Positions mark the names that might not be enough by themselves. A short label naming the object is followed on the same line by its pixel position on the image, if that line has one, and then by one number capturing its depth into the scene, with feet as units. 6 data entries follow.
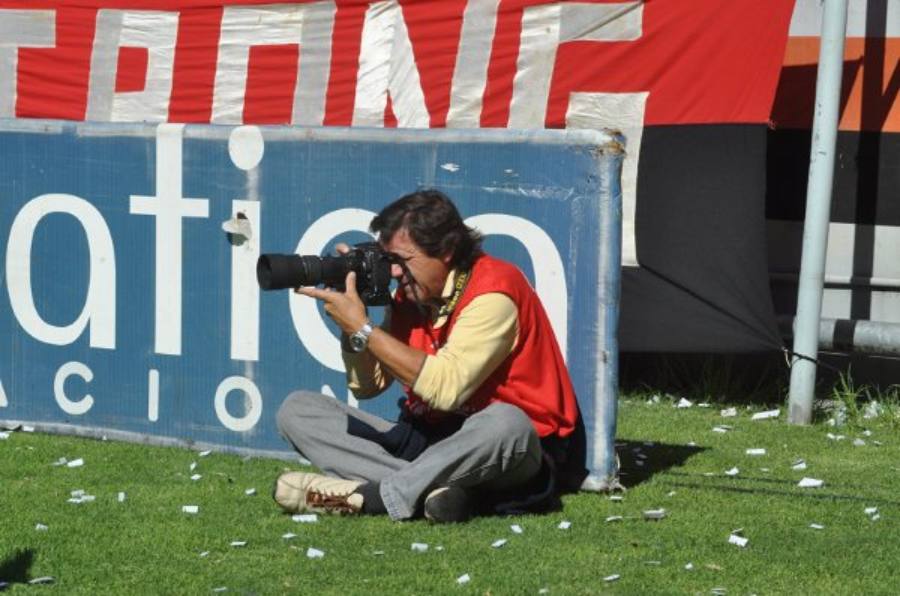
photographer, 37.14
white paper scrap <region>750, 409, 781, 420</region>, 53.52
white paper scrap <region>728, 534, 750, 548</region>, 35.81
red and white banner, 53.57
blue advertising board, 41.57
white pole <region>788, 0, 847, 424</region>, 51.93
